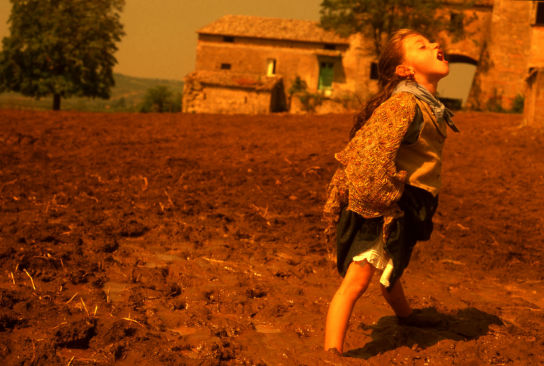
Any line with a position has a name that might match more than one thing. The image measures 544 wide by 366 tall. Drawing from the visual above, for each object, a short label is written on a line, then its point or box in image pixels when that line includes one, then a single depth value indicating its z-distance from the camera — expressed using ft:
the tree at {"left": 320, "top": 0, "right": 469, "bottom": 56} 93.66
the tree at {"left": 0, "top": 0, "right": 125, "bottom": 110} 98.89
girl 8.44
